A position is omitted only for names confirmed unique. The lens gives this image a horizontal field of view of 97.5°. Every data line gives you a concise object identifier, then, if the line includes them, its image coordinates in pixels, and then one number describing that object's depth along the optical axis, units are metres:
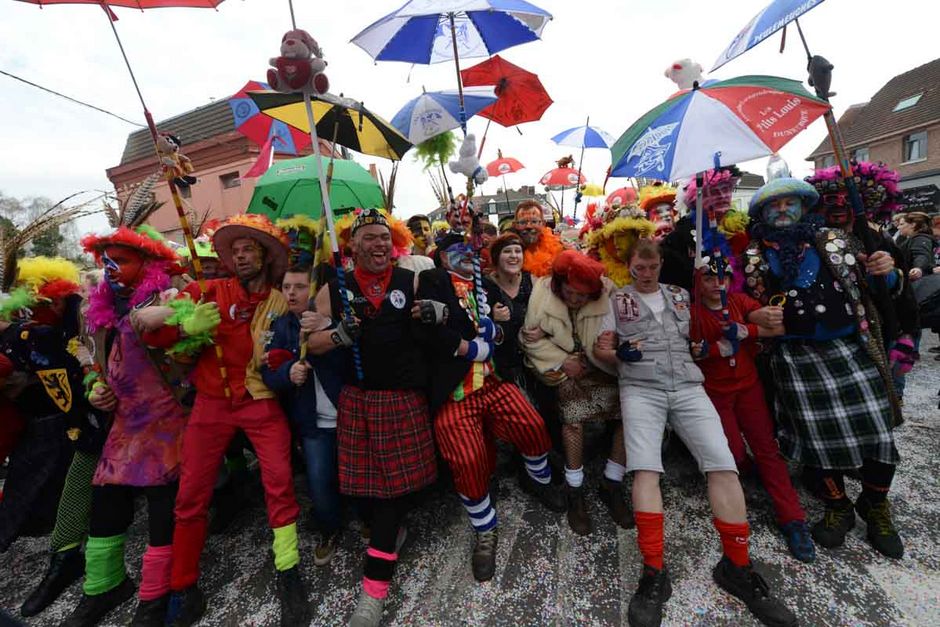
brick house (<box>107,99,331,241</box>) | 16.28
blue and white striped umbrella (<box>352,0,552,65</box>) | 2.65
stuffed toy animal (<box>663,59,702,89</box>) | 2.58
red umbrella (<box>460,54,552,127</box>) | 4.24
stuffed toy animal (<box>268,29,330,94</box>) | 2.18
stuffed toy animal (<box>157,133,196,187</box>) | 2.22
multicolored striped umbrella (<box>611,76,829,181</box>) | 2.00
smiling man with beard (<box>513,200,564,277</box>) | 3.63
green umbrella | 3.91
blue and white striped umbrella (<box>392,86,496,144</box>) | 3.45
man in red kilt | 2.39
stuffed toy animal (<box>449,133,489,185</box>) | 2.72
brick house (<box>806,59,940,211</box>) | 20.20
